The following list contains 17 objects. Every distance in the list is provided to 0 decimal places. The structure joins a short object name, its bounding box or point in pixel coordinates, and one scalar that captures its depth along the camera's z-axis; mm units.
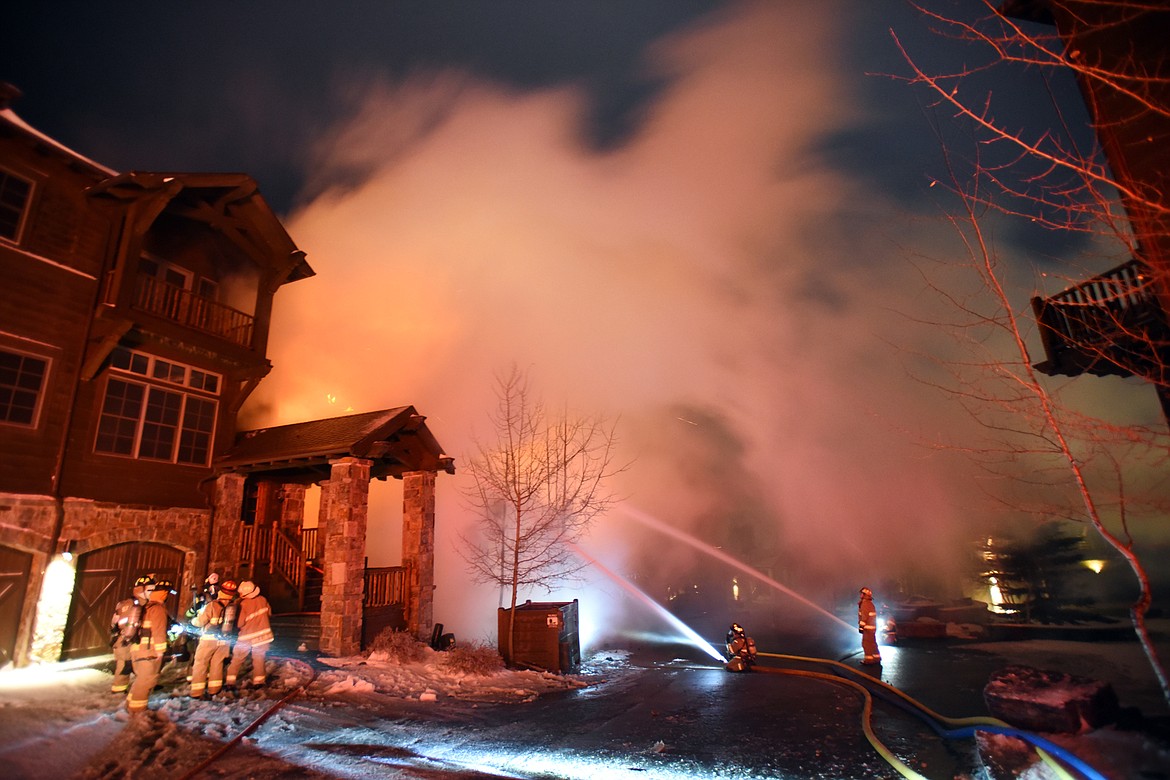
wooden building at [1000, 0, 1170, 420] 8539
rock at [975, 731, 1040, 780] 5203
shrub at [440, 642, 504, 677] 11484
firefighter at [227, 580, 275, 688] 9086
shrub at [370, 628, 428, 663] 11836
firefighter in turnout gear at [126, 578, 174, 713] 7602
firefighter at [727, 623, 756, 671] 12386
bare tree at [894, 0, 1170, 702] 8352
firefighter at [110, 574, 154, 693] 8500
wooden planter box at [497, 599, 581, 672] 12922
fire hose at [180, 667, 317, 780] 6009
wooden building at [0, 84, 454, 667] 11016
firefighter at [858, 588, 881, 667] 12195
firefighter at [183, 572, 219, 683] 9961
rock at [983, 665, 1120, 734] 5344
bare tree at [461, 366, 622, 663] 14914
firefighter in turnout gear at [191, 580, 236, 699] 8500
